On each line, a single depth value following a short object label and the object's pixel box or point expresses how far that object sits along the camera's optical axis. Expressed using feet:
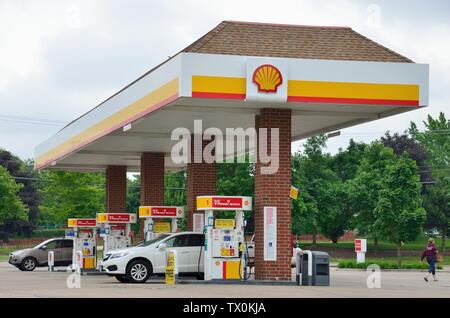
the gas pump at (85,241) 131.23
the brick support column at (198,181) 116.47
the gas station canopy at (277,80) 86.02
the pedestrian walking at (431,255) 116.57
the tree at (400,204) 192.65
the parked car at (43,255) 139.85
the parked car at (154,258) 94.58
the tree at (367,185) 245.86
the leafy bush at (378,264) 159.12
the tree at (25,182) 329.11
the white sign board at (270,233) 91.56
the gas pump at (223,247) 90.53
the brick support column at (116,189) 152.97
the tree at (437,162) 262.06
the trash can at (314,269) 91.40
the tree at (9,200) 268.21
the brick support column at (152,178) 134.31
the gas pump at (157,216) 111.75
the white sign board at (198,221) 112.98
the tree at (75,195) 246.47
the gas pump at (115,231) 125.18
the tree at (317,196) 249.96
